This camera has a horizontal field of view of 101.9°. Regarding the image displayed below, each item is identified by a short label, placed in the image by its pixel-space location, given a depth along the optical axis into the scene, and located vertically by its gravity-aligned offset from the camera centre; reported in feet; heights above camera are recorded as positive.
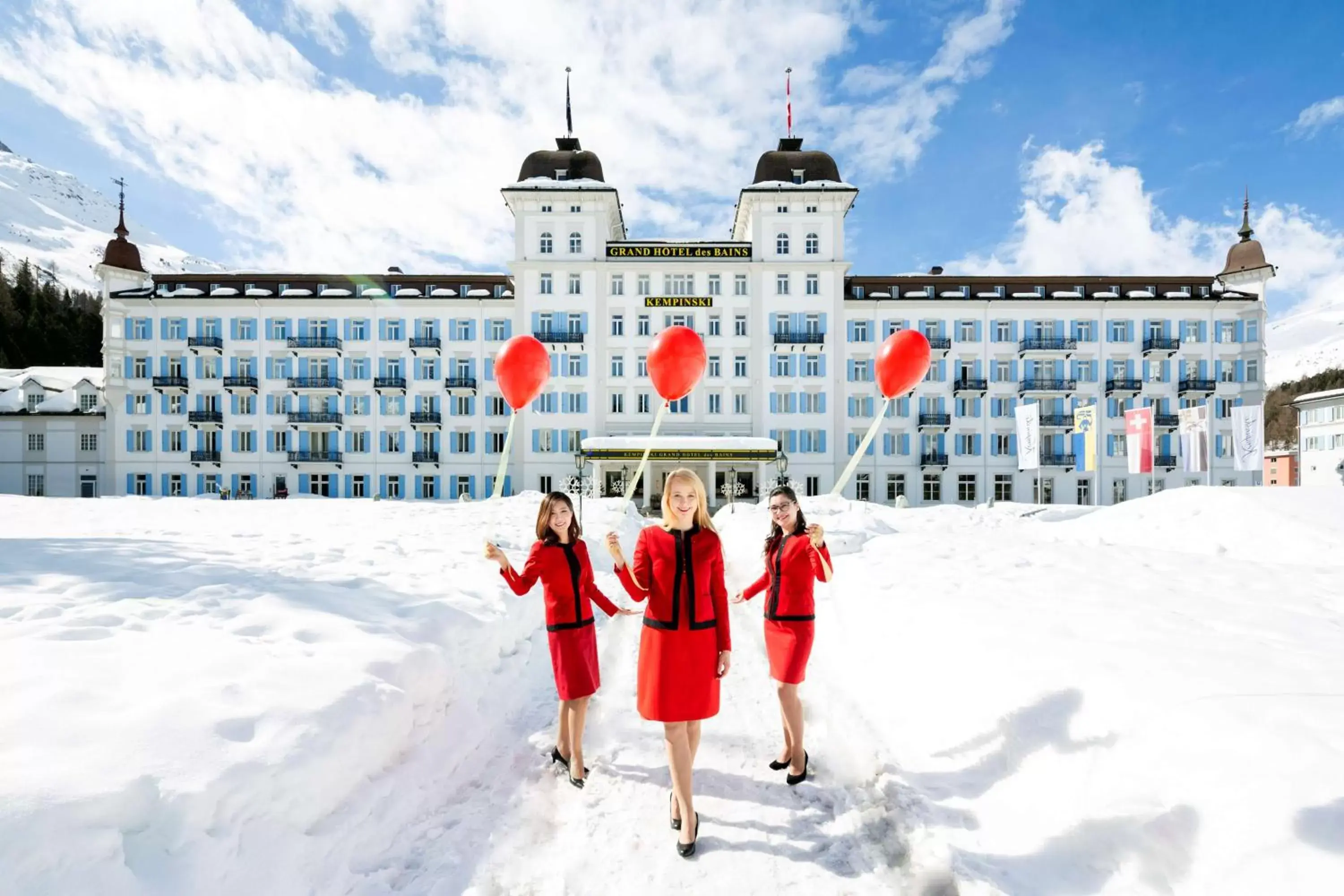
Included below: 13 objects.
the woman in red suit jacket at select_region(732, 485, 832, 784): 13.70 -3.92
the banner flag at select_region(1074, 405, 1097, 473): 71.97 +2.42
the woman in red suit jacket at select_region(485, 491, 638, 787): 13.74 -3.91
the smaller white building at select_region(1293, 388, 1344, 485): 142.92 +2.33
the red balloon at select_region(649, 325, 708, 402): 21.58 +3.68
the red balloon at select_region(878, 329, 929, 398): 20.99 +3.44
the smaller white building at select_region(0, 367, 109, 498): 112.37 +2.68
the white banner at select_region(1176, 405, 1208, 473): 66.90 +1.47
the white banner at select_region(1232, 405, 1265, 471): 71.67 +1.22
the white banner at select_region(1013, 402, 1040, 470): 77.15 +1.91
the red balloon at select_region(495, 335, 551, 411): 23.13 +3.70
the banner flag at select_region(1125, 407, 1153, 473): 67.87 +1.17
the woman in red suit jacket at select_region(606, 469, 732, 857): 11.45 -3.68
